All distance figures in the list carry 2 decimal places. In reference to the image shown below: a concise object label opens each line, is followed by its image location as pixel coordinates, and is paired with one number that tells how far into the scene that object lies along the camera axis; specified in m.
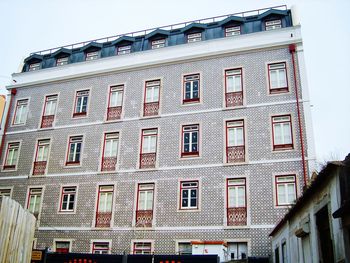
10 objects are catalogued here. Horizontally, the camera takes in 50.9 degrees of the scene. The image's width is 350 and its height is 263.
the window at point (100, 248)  17.96
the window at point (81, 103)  21.48
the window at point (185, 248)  16.70
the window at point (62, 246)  18.72
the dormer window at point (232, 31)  20.61
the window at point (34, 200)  20.23
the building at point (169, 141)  16.83
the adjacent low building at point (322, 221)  5.98
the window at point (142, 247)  17.31
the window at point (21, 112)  22.84
